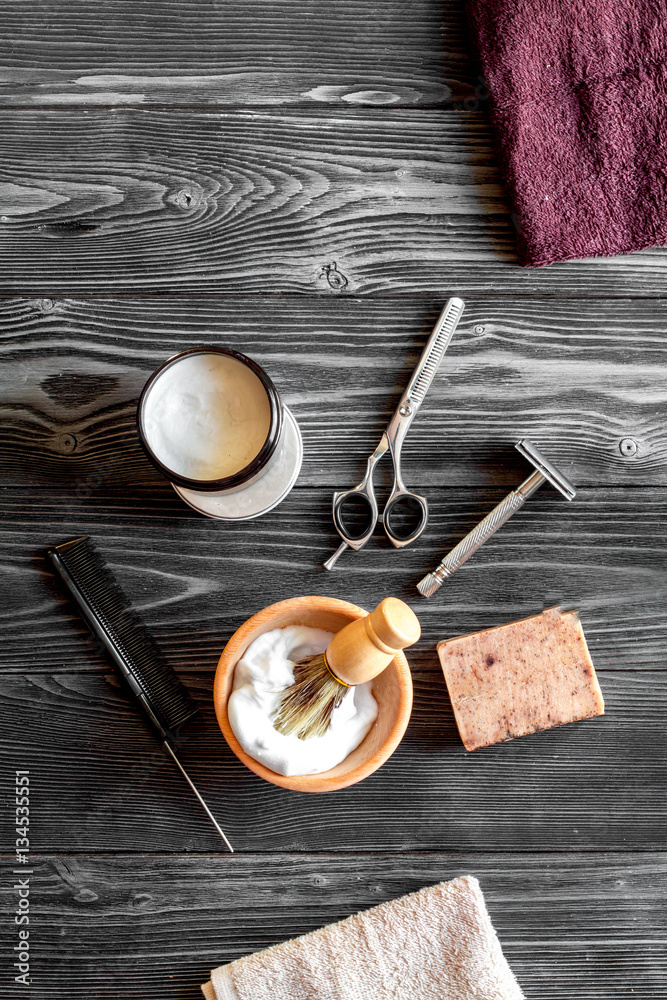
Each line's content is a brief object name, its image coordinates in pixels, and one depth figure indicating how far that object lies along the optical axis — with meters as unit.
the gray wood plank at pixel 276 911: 0.82
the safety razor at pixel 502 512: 0.80
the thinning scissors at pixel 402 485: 0.81
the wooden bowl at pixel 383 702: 0.71
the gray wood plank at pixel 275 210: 0.83
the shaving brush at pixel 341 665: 0.60
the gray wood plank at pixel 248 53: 0.83
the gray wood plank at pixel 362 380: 0.83
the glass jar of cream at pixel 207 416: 0.70
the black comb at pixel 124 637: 0.80
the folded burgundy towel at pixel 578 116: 0.81
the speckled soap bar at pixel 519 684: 0.79
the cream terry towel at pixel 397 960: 0.78
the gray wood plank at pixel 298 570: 0.83
